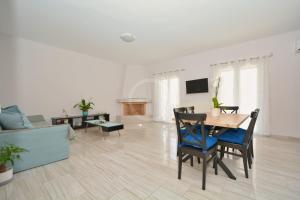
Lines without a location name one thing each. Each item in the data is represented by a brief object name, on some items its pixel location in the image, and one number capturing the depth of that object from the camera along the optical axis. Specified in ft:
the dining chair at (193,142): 5.49
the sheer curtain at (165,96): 18.57
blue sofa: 6.68
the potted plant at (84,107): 15.83
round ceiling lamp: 10.68
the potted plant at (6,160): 5.79
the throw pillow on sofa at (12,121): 7.06
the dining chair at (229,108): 10.43
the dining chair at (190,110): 9.87
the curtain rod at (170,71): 17.75
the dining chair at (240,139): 6.09
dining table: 5.77
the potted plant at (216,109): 8.51
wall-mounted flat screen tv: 15.51
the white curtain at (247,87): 12.00
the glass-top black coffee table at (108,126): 11.94
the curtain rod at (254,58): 11.94
